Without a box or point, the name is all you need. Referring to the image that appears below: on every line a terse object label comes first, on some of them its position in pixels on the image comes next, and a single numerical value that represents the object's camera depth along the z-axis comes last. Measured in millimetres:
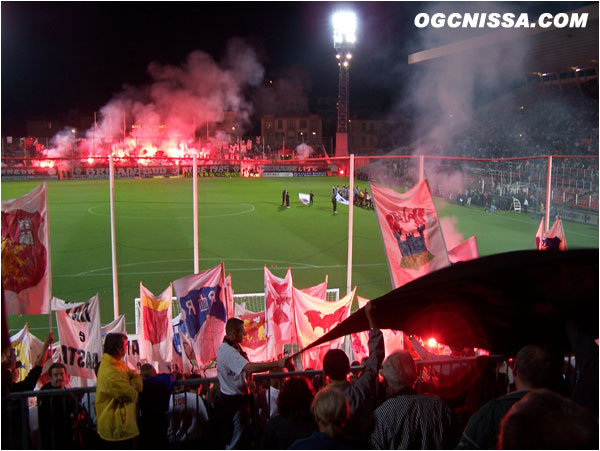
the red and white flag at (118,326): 6758
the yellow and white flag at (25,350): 6730
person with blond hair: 2398
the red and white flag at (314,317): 7109
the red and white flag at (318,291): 7820
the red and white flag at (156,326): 6941
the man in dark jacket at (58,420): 4188
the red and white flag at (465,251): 7368
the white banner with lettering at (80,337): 6168
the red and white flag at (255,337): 7586
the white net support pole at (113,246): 8133
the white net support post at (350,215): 8258
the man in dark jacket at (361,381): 3066
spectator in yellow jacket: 3809
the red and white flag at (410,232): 6637
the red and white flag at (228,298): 6937
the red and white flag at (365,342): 6902
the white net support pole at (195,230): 8344
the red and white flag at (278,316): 7293
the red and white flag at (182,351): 6773
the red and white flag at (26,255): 6742
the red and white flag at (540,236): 8723
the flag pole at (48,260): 6852
